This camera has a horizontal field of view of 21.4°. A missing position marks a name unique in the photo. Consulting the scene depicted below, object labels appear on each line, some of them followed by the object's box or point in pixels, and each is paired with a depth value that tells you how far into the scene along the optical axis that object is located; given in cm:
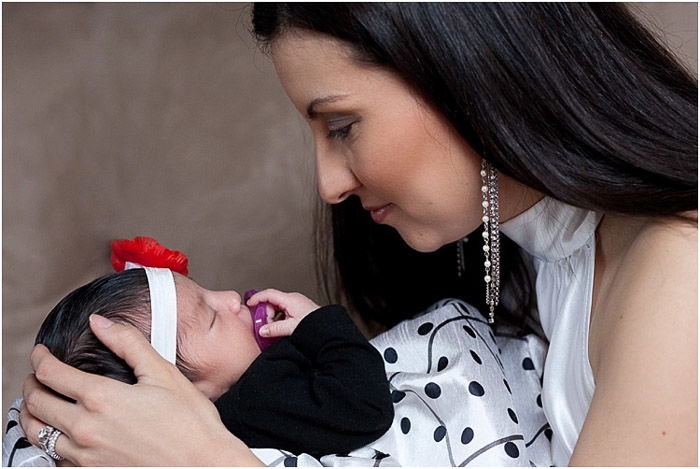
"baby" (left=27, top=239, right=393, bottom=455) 113
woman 106
